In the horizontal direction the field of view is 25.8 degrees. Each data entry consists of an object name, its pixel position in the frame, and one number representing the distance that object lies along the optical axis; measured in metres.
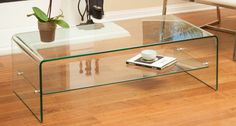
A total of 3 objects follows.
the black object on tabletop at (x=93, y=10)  4.18
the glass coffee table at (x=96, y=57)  3.00
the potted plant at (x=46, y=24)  3.04
